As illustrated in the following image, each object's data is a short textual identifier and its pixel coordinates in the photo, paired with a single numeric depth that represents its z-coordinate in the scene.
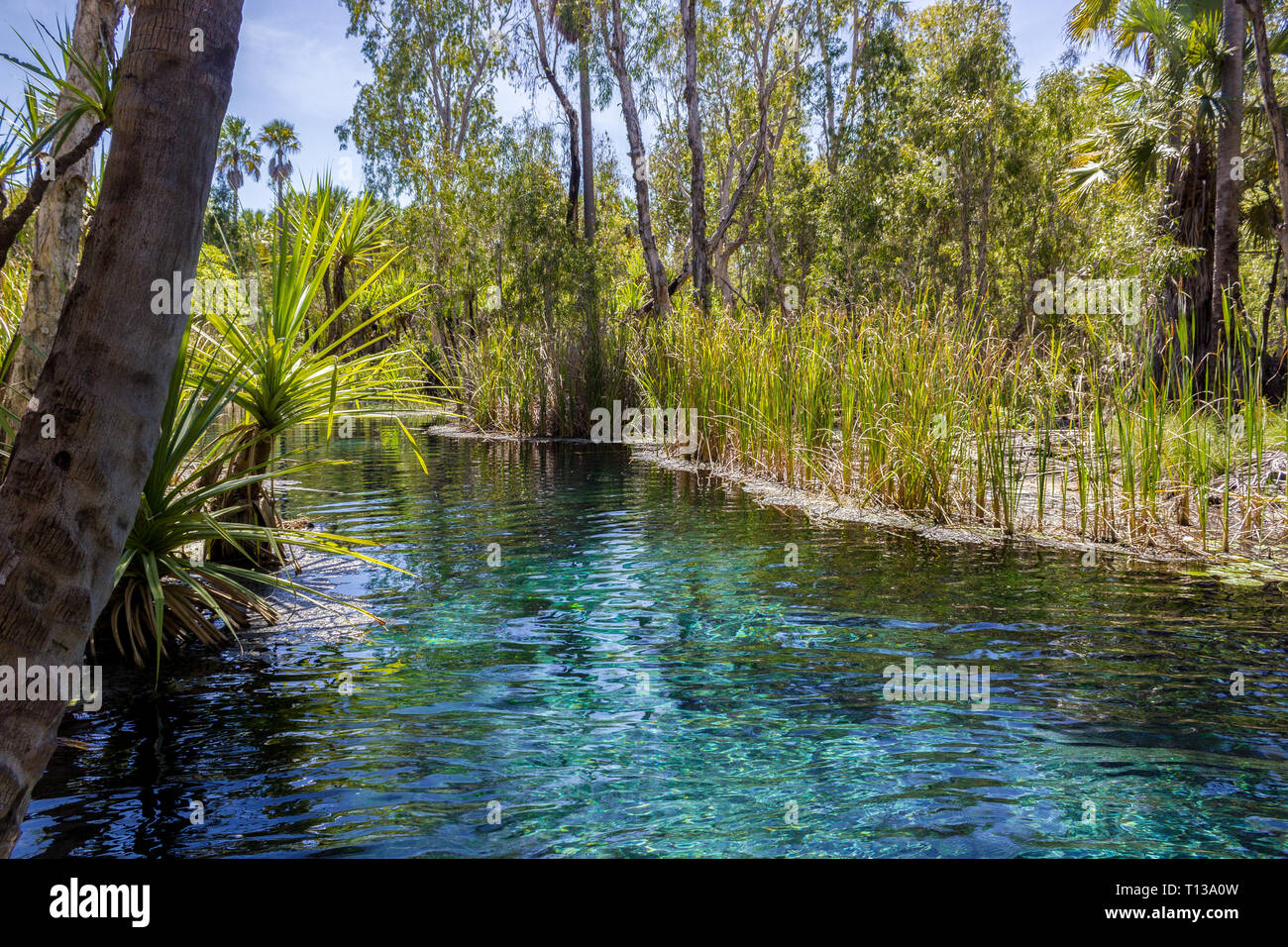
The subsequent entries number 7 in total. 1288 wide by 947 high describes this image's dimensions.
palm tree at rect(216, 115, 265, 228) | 40.75
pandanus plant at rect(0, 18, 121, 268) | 2.17
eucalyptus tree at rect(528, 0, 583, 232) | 23.12
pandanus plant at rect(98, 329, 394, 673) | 4.48
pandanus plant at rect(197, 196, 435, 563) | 5.38
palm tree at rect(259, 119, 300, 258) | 40.91
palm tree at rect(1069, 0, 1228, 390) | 12.70
